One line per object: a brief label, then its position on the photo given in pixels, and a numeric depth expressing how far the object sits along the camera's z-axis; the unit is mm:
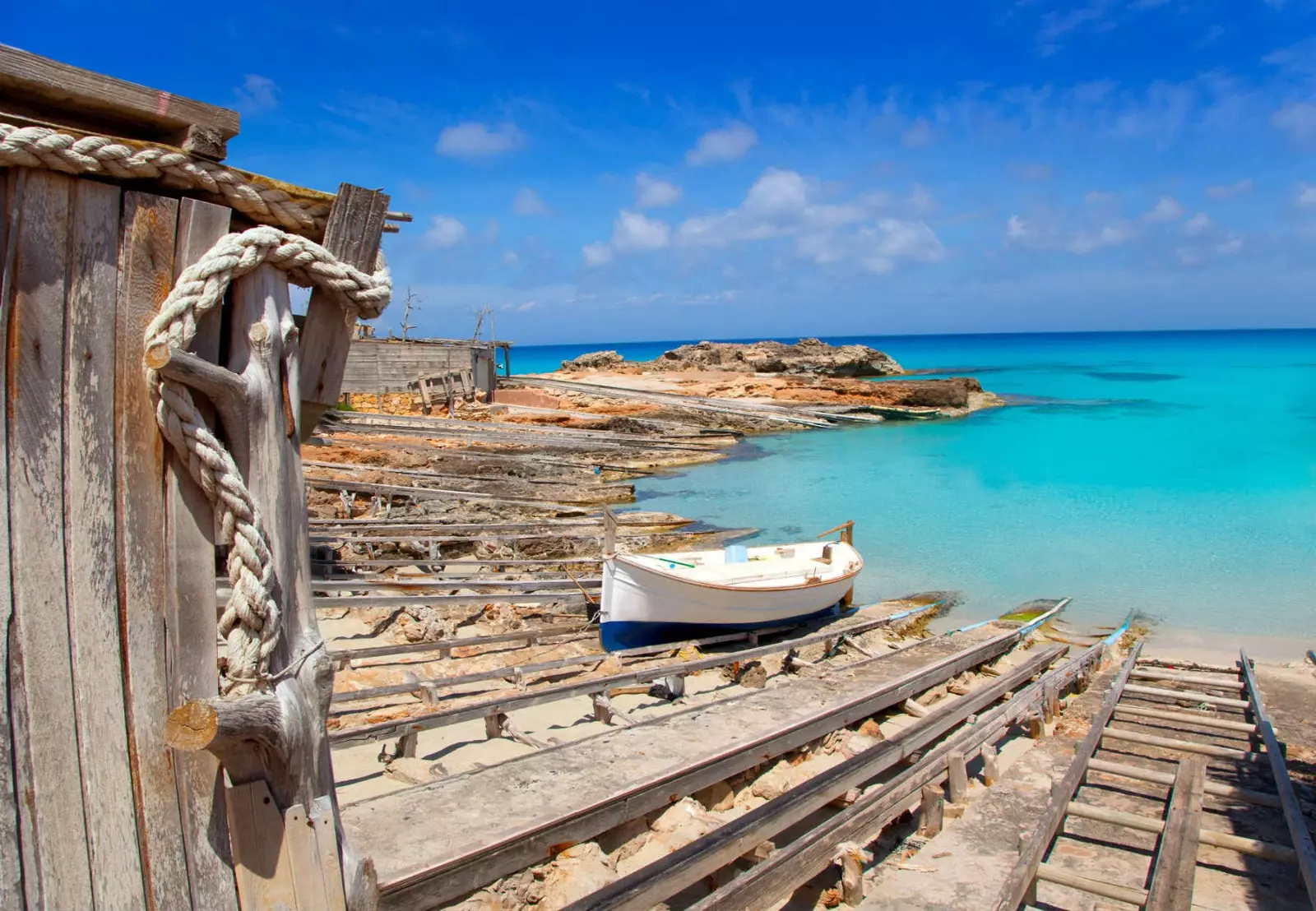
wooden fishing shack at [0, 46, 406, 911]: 2072
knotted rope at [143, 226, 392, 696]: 2133
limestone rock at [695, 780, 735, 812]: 6195
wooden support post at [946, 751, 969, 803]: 6660
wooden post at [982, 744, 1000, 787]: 7082
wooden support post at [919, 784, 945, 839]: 6234
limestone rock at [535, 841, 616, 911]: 4823
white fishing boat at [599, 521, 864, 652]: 10969
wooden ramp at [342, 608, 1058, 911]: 4484
